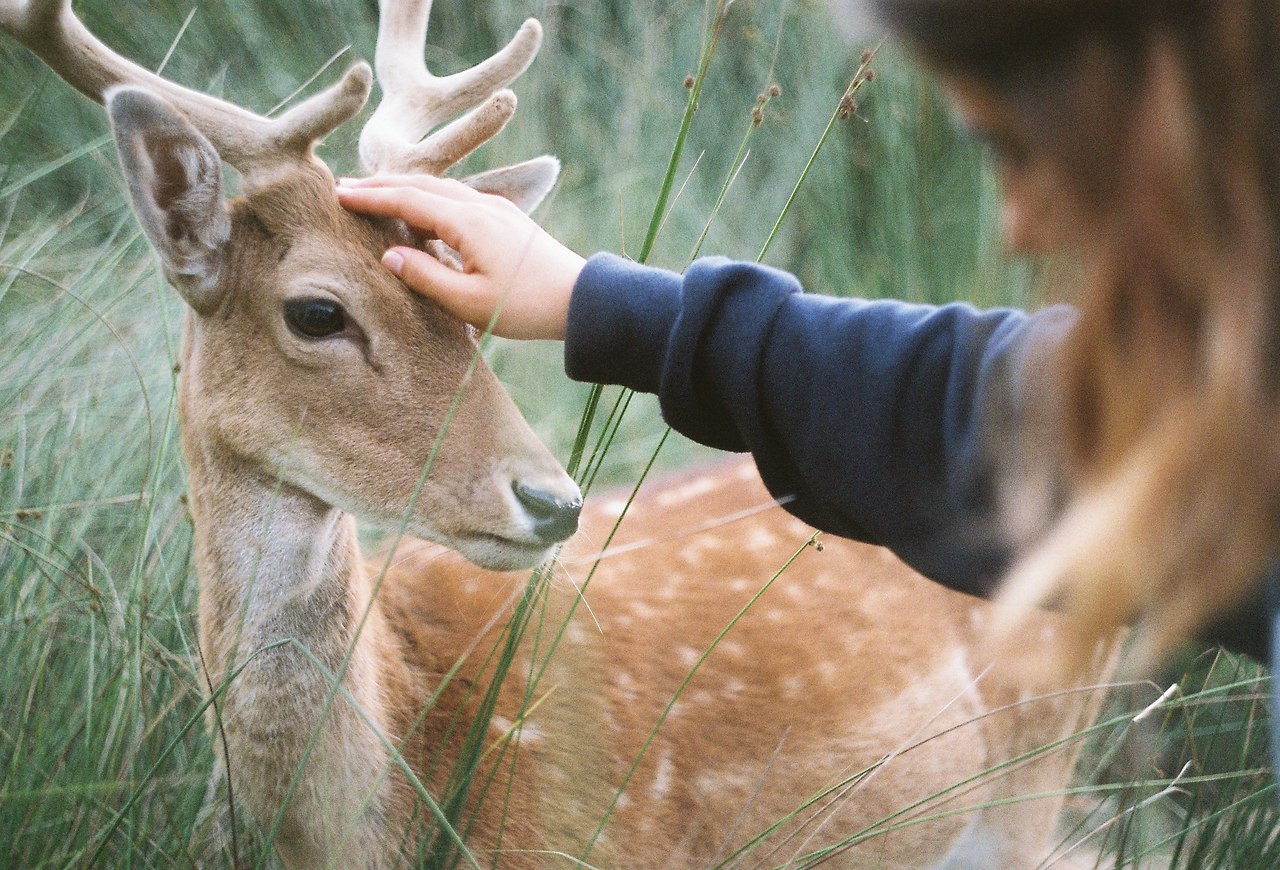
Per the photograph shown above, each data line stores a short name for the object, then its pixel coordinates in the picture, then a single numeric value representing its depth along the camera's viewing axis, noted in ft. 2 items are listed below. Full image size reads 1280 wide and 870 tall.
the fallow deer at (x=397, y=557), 6.79
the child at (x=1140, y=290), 4.85
